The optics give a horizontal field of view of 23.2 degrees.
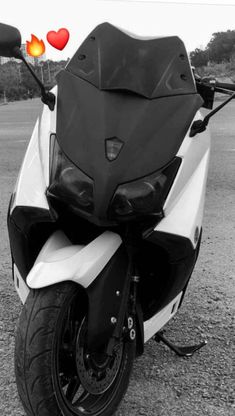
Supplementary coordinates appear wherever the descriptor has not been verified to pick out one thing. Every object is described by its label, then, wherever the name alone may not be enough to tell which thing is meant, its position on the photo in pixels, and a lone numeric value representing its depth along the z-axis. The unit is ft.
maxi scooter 6.64
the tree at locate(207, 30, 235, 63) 255.91
